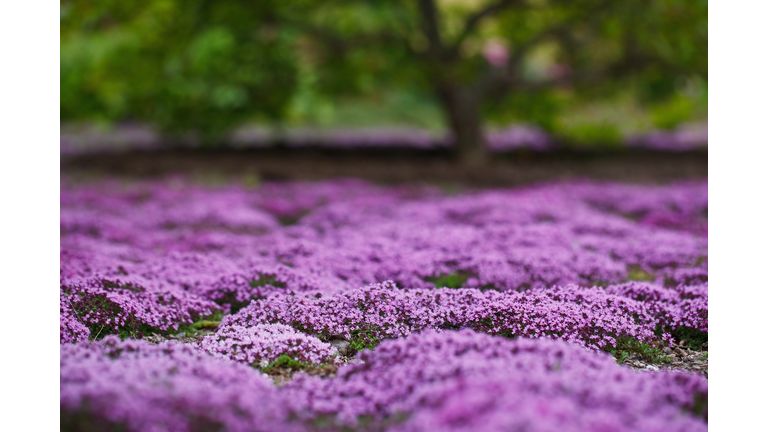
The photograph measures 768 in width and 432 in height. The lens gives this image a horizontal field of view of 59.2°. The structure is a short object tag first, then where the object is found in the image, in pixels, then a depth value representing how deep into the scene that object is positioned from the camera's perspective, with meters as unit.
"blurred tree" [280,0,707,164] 13.11
